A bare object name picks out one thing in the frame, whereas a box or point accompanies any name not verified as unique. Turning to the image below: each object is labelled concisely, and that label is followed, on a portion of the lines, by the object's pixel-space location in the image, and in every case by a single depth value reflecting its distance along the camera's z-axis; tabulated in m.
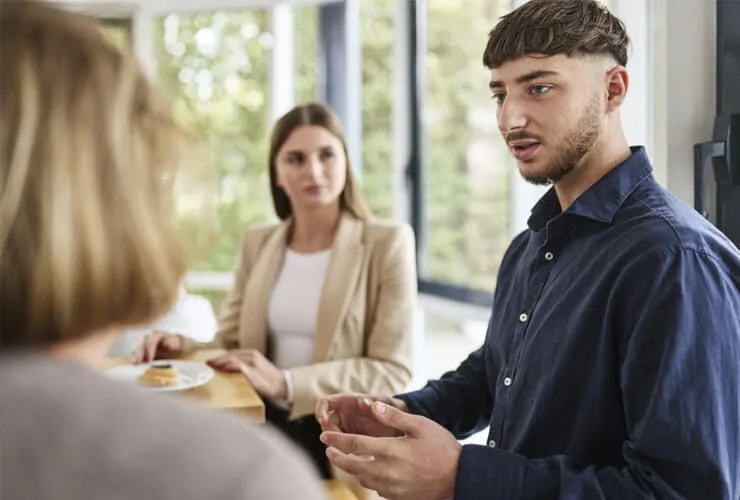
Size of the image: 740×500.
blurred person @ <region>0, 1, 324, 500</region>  0.42
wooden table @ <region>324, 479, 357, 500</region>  1.87
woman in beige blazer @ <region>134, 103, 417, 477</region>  2.09
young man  0.95
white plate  1.73
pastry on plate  1.71
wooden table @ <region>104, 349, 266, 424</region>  1.63
